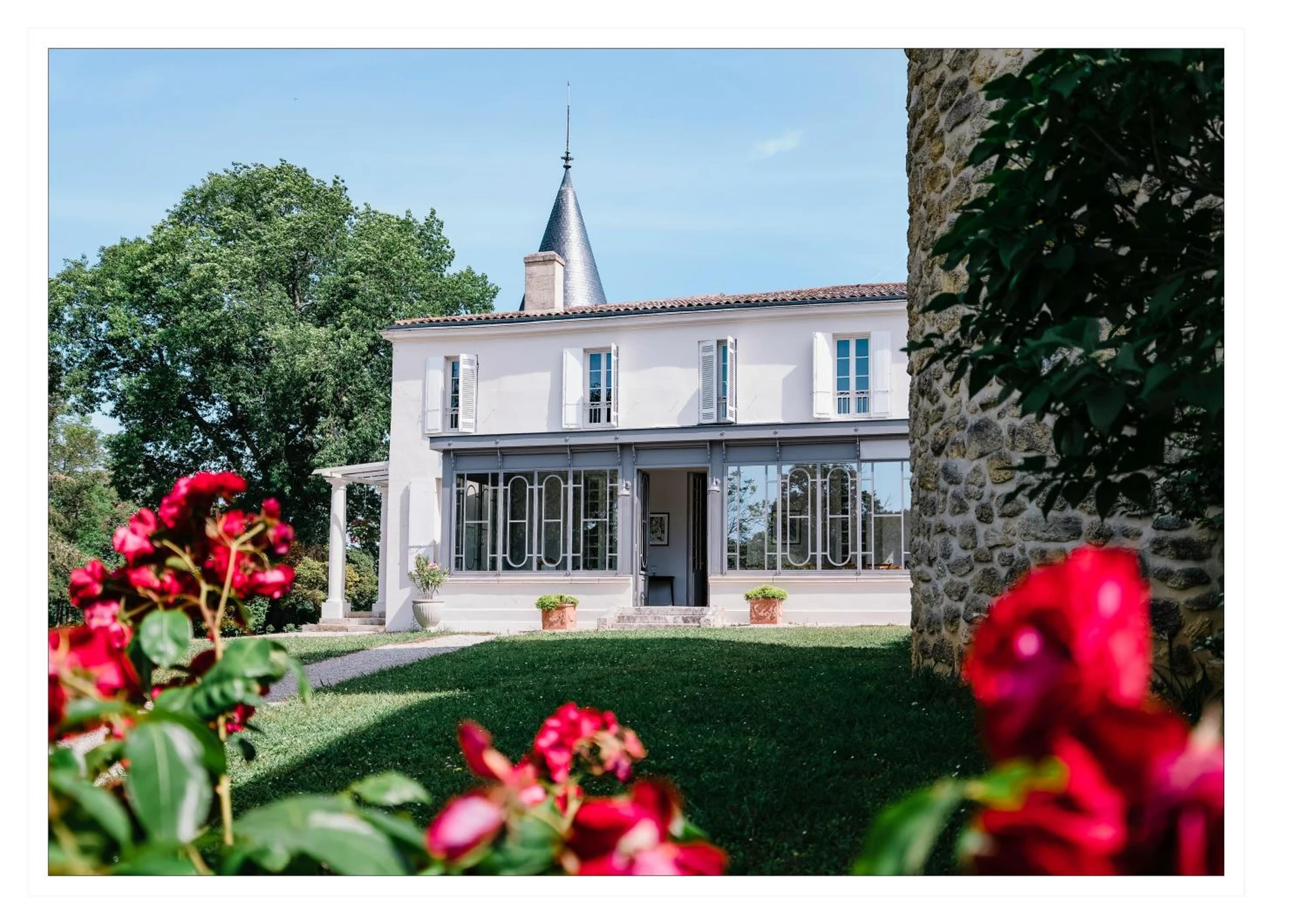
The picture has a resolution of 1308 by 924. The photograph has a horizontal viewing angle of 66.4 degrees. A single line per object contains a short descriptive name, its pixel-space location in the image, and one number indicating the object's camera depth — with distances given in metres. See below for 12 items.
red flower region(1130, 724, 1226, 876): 0.71
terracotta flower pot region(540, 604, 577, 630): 14.82
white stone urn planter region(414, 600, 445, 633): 15.80
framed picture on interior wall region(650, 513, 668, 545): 17.36
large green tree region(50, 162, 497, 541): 20.17
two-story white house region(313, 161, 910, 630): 15.07
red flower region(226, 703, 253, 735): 1.50
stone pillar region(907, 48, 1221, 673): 4.25
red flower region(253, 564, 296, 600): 1.51
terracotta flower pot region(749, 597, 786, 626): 14.50
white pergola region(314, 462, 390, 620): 16.88
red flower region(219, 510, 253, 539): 1.47
